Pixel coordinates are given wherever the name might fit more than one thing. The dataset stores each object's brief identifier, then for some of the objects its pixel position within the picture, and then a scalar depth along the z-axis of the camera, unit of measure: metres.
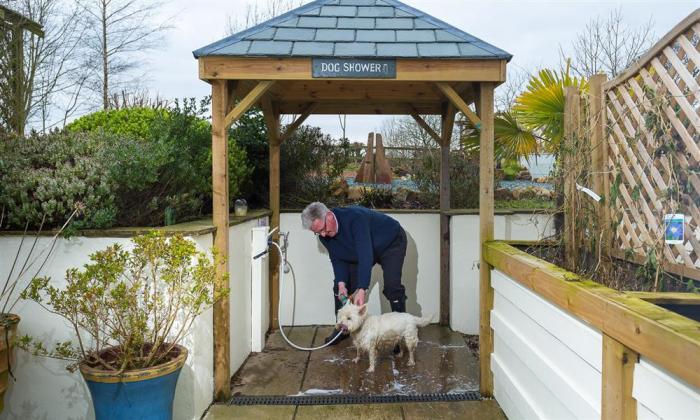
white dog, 3.99
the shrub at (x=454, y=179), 6.30
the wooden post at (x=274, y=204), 5.41
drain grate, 3.55
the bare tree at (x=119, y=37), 14.78
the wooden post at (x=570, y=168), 3.25
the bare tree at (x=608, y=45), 13.05
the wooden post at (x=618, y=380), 1.76
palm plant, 5.10
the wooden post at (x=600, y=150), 3.48
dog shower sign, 3.37
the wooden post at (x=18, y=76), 6.97
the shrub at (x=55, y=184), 2.95
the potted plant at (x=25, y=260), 2.91
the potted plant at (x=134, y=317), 2.56
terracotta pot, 2.52
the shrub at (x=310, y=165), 6.14
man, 4.17
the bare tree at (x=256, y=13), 12.76
